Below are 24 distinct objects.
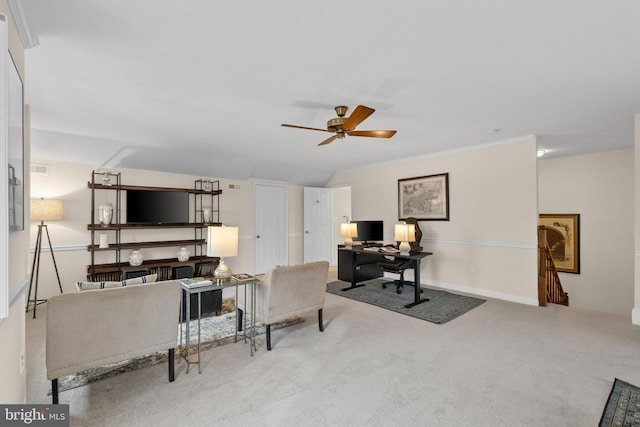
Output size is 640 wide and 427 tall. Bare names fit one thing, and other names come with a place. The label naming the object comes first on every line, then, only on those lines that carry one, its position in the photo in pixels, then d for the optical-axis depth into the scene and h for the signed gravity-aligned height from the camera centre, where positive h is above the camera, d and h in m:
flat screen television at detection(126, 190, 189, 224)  5.11 +0.18
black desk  5.42 -0.92
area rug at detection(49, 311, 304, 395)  2.44 -1.30
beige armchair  2.96 -0.79
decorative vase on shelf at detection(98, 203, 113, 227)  4.76 +0.05
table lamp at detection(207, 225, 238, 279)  3.00 -0.27
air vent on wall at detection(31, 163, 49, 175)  4.41 +0.72
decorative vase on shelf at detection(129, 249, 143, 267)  4.85 -0.66
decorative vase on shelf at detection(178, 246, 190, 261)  5.34 -0.67
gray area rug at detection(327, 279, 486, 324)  3.94 -1.27
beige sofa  1.96 -0.77
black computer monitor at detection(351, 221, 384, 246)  5.86 -0.29
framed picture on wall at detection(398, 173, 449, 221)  5.32 +0.34
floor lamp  4.04 -0.01
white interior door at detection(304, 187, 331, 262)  7.47 -0.19
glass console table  2.67 -0.83
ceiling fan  2.81 +0.91
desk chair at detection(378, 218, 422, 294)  4.89 -0.79
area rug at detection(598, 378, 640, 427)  1.93 -1.31
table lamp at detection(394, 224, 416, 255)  4.52 -0.30
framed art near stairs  5.65 -0.45
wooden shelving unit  4.66 -0.25
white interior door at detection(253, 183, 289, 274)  6.69 -0.21
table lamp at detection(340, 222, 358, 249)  5.50 -0.29
